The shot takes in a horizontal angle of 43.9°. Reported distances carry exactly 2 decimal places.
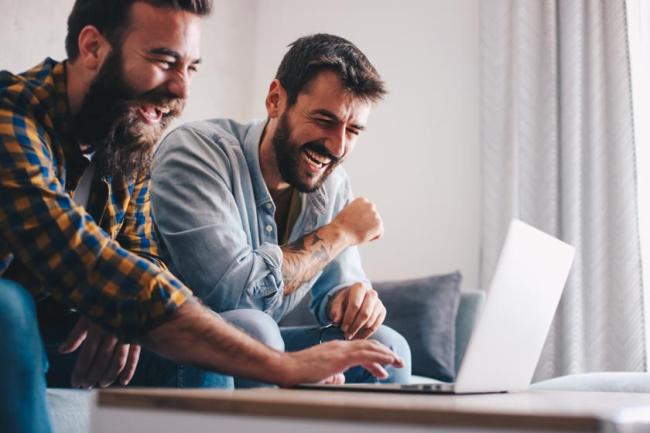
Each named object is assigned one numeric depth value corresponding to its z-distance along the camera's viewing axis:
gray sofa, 1.22
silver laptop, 0.96
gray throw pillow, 2.75
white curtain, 2.94
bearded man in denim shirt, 1.60
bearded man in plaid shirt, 0.99
